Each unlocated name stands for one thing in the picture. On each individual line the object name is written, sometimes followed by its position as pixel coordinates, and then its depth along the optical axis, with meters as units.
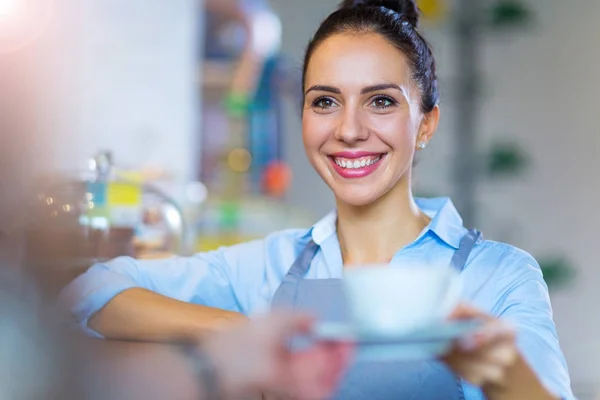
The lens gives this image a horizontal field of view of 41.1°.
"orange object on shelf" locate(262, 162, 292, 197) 3.12
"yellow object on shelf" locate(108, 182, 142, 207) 1.38
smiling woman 1.05
